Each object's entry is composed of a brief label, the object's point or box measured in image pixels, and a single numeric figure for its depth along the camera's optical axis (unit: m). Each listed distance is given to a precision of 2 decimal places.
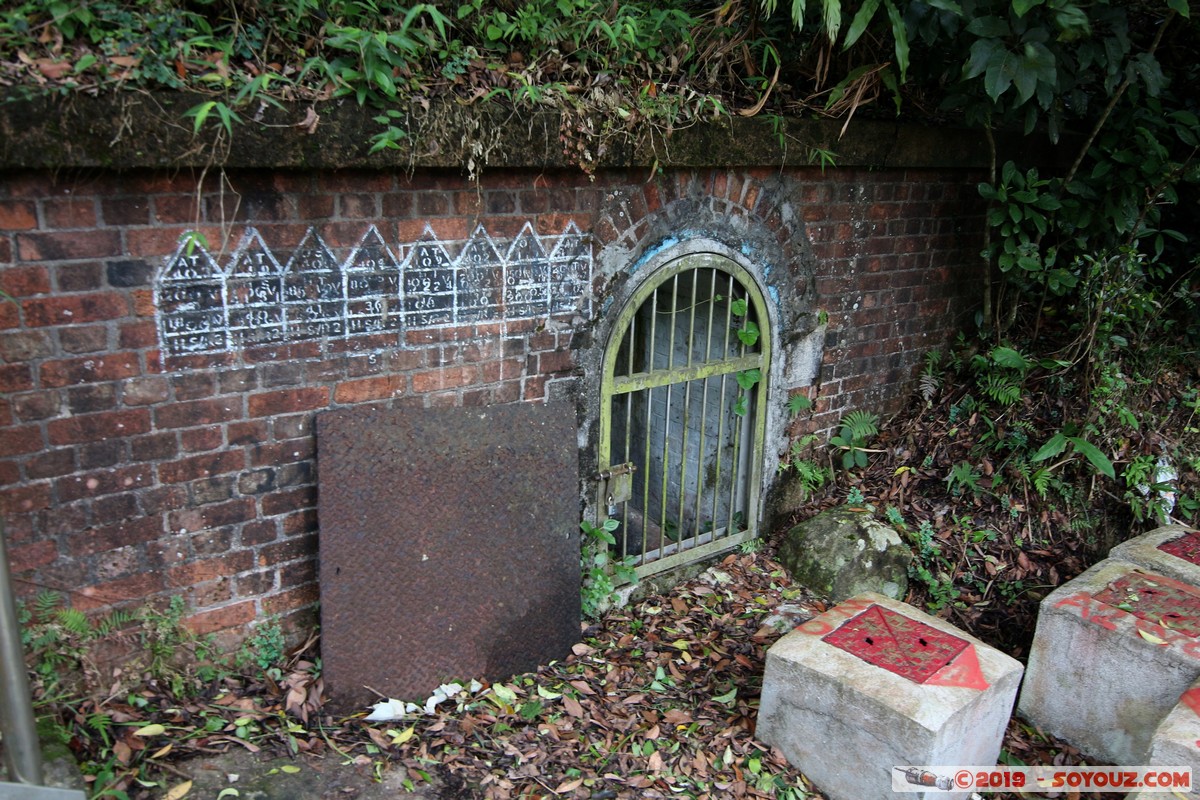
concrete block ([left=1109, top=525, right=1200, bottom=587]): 4.18
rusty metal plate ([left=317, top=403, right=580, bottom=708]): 3.29
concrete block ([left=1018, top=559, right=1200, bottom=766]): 3.61
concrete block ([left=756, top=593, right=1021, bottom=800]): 3.13
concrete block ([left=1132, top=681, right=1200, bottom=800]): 2.98
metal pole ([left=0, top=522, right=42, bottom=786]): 2.09
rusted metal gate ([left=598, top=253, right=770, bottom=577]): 4.18
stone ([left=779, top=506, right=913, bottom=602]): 4.65
